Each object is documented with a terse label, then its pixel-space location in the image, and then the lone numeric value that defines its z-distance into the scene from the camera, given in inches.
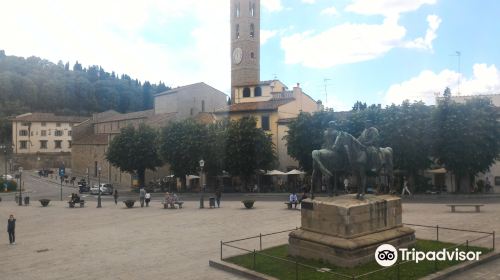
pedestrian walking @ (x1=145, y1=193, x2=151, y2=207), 1403.8
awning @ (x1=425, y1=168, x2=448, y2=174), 1498.9
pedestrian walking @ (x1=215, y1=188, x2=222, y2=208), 1288.1
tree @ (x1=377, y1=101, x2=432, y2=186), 1341.0
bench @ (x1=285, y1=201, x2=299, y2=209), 1139.8
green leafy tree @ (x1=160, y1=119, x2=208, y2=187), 1761.8
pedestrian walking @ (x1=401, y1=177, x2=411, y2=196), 1323.6
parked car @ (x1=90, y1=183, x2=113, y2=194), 2023.9
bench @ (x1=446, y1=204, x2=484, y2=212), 937.1
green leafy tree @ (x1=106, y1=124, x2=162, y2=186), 2065.7
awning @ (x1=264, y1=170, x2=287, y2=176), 1744.6
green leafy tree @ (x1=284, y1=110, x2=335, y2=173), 1609.3
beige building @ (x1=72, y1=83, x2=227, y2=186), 2524.6
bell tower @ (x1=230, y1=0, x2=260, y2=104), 3157.0
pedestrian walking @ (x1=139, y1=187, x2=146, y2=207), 1390.3
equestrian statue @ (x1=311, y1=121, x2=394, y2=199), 591.8
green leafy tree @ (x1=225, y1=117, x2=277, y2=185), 1678.2
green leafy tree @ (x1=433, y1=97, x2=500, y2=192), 1288.1
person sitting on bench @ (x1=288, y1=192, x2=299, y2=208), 1140.5
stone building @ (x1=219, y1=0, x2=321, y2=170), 2000.5
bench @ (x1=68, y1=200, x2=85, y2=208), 1470.2
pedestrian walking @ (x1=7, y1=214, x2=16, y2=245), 802.2
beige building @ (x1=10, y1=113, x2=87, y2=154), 3661.4
